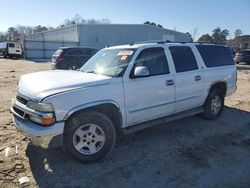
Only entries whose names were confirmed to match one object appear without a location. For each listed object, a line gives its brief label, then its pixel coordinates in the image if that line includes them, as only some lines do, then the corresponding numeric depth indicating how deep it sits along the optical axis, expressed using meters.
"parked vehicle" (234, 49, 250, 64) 18.51
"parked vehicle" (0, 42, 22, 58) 25.22
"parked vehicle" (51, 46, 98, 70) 10.86
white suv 2.68
